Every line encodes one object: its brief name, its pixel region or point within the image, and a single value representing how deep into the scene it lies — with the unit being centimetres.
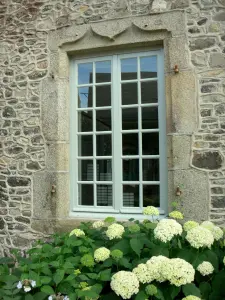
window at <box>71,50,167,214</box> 434
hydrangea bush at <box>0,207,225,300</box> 188
